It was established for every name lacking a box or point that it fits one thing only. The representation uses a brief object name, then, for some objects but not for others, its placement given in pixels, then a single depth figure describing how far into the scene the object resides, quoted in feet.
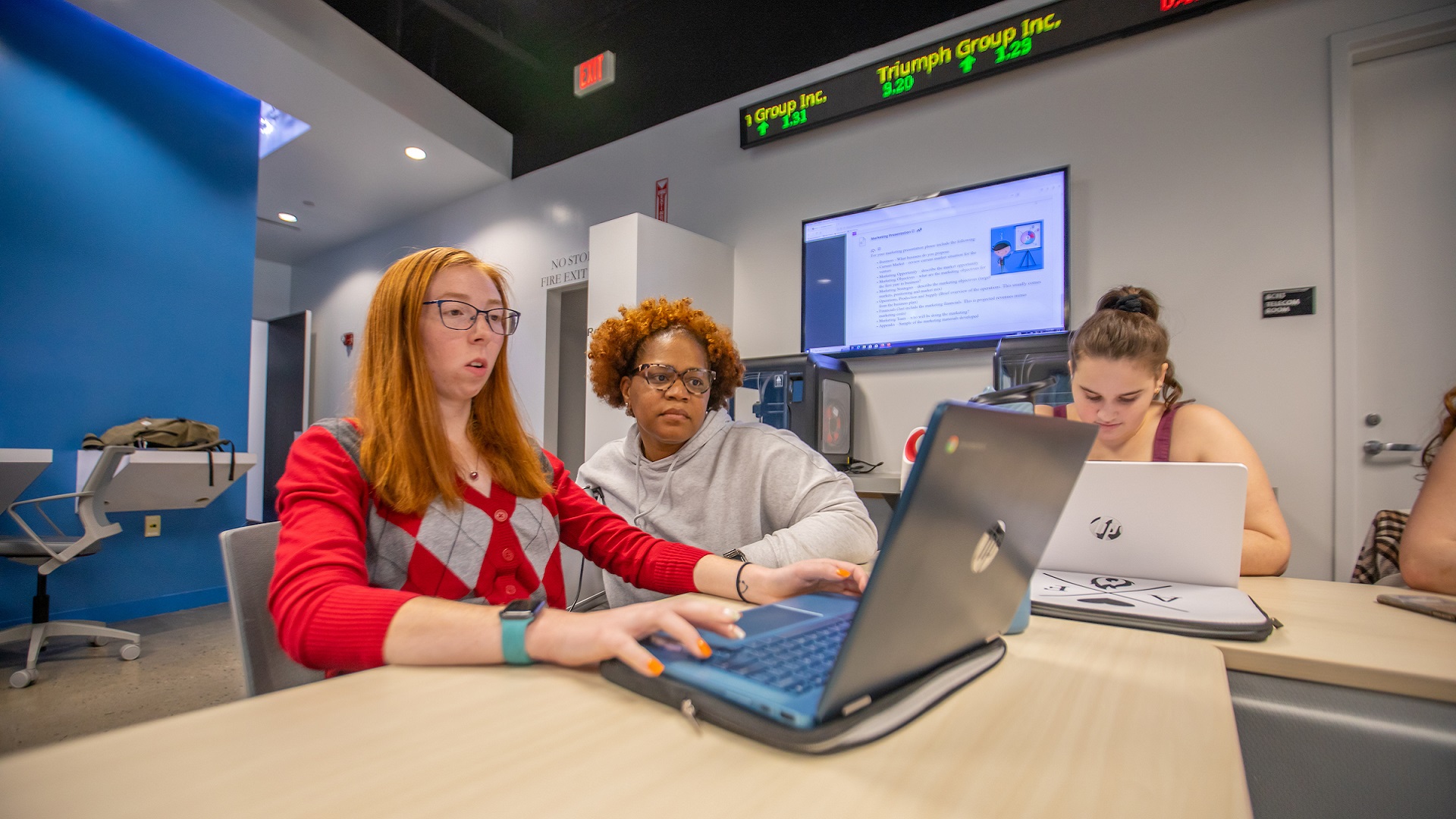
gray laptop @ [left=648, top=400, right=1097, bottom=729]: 1.45
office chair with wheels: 8.66
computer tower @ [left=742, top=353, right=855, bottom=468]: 9.12
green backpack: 10.56
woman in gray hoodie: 4.90
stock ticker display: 8.04
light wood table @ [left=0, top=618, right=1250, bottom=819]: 1.32
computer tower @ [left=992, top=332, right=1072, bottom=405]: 7.45
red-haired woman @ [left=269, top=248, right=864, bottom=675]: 2.17
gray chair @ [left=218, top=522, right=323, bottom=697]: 2.97
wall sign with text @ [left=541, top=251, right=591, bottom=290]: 13.94
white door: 6.95
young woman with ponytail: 5.51
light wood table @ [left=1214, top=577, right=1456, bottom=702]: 2.25
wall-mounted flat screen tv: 8.58
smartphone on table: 3.05
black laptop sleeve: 1.53
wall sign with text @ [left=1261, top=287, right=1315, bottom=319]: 7.22
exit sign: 12.43
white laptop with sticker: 3.17
